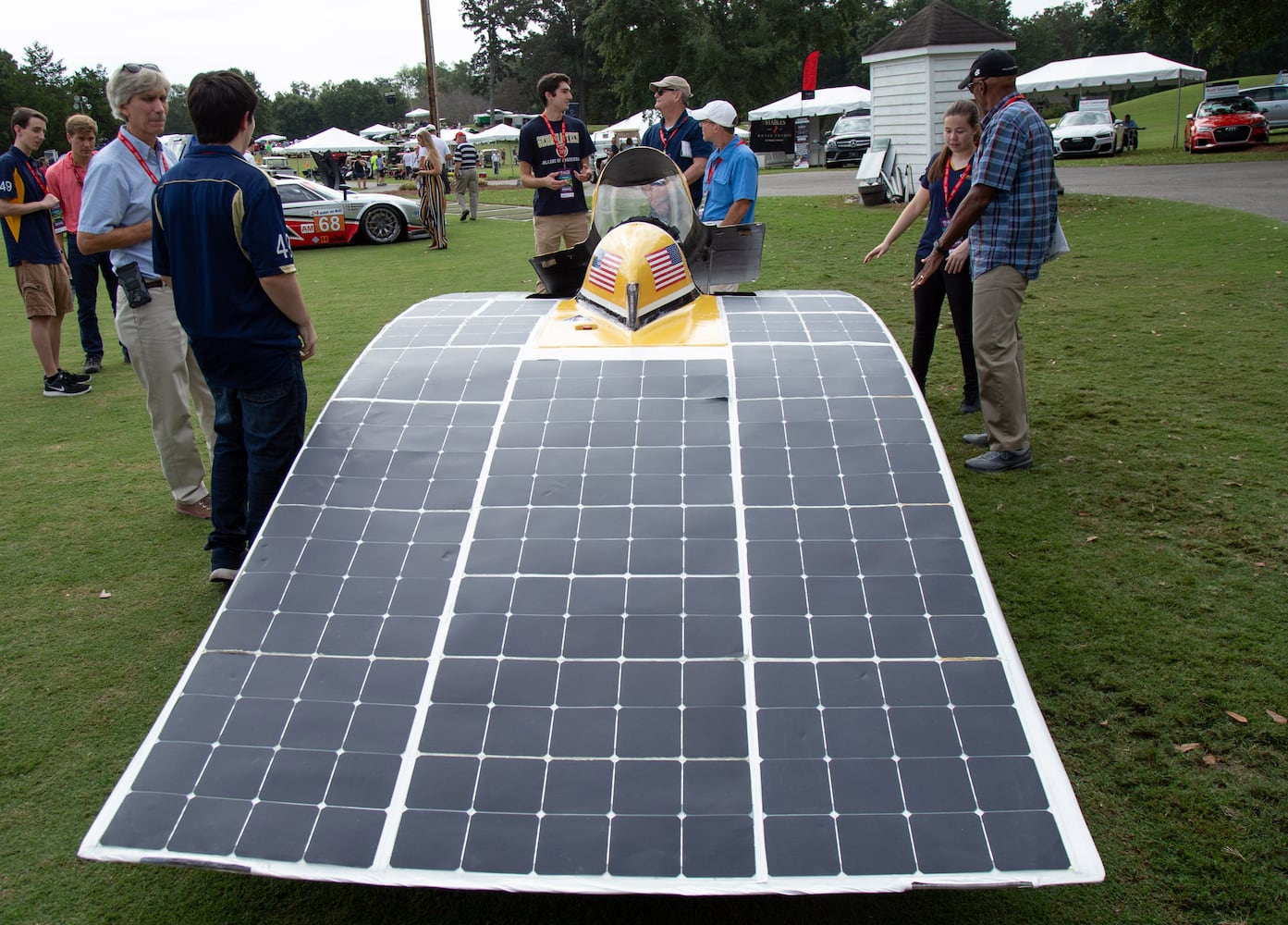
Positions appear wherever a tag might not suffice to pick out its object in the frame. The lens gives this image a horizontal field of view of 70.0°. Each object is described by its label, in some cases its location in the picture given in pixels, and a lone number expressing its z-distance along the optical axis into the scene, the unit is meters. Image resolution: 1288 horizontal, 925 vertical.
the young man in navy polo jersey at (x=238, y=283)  3.67
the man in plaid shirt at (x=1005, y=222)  4.95
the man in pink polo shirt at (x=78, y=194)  7.59
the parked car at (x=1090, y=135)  29.16
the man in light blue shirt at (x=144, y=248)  4.66
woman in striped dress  16.84
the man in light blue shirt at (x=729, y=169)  6.48
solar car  2.44
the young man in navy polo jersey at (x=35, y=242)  7.57
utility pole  24.23
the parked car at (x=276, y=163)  34.49
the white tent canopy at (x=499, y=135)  49.76
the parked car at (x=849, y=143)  34.94
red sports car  26.83
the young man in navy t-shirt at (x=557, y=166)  7.80
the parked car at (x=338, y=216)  18.09
